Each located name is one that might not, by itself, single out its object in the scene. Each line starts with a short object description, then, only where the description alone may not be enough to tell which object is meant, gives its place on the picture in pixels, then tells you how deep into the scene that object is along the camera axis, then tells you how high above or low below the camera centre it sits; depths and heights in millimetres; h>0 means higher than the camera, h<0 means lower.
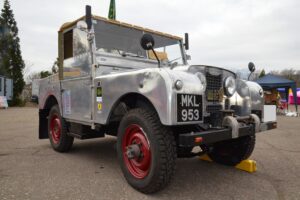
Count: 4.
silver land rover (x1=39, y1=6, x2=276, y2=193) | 2838 -18
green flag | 10148 +3337
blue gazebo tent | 14555 +873
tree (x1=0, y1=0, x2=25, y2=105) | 29359 +4927
